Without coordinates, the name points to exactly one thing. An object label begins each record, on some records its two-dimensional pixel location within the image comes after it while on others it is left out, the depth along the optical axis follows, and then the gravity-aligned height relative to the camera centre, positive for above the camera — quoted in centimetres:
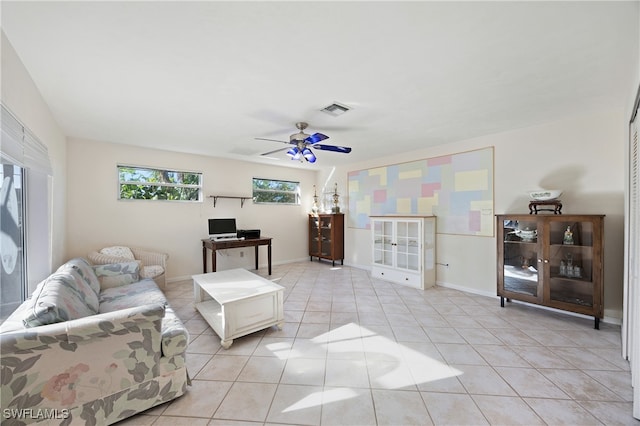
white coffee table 232 -94
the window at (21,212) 172 +0
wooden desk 429 -59
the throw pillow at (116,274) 294 -75
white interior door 159 -51
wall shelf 486 +30
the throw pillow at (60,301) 143 -60
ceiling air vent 252 +109
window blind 154 +49
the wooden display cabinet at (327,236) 569 -57
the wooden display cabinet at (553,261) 262 -57
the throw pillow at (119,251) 367 -59
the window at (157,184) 408 +49
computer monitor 458 -30
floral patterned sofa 122 -84
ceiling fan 289 +82
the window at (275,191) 555 +49
